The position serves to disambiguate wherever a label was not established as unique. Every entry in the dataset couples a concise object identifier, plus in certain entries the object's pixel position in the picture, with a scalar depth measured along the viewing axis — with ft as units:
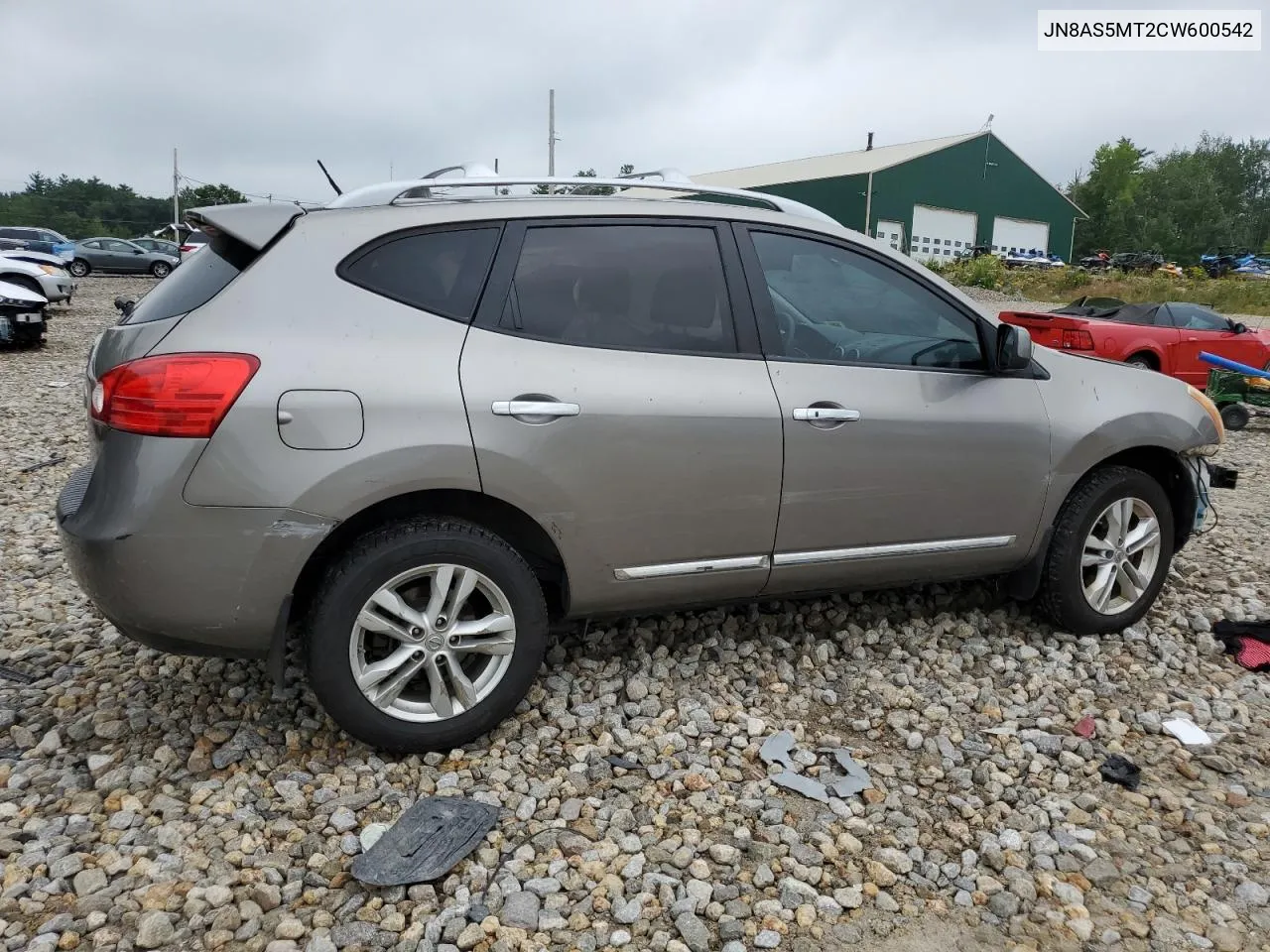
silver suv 9.13
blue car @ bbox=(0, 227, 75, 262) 96.78
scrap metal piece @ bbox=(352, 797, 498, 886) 8.50
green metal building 128.77
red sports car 38.65
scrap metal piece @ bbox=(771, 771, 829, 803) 10.00
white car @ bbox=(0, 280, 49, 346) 41.83
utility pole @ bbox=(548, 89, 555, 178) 97.71
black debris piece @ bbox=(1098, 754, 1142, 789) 10.44
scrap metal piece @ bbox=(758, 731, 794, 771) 10.61
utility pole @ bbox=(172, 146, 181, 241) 181.37
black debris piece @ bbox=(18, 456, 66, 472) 22.65
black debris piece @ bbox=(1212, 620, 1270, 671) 13.48
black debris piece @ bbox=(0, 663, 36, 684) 11.97
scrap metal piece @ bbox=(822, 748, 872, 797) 10.15
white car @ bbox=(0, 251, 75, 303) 51.93
